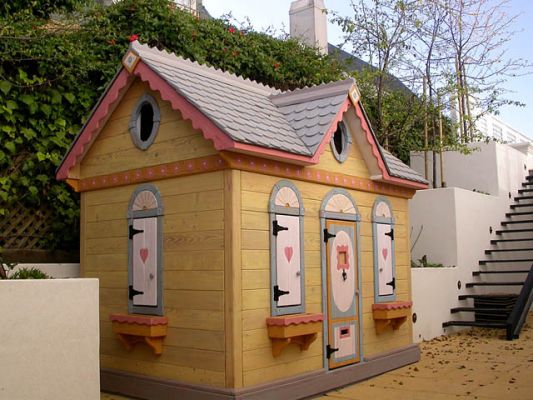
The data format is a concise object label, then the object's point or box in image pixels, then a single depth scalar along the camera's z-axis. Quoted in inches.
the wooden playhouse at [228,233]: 236.8
